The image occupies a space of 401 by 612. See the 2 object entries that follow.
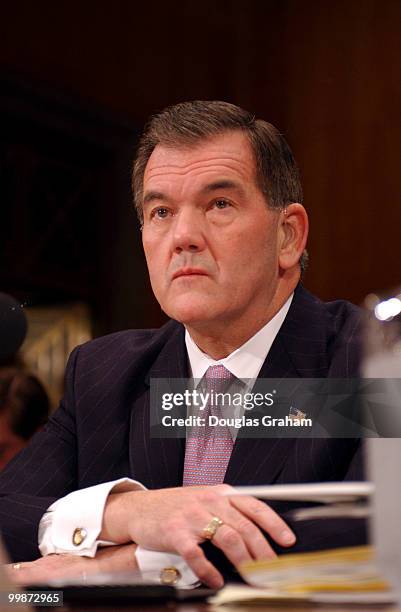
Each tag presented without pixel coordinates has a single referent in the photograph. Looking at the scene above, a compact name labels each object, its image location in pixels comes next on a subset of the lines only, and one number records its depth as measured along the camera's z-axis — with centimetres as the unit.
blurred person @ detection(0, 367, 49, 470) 410
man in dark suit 390
